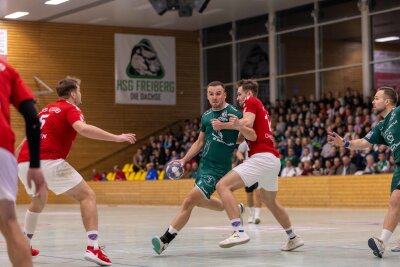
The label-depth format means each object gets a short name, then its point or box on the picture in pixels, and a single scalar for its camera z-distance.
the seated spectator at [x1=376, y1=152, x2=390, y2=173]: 22.97
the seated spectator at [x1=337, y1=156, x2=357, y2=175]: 24.39
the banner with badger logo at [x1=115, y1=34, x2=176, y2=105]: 37.00
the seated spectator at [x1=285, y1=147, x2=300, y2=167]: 26.95
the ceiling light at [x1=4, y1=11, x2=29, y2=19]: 33.38
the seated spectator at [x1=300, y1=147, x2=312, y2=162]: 26.52
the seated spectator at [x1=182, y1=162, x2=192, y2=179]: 30.94
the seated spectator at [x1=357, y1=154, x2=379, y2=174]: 23.27
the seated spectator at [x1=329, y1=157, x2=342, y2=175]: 24.89
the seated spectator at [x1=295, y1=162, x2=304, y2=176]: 26.09
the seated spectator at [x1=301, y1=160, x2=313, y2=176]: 25.77
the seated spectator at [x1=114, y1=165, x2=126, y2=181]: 34.36
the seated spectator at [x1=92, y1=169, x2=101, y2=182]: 34.93
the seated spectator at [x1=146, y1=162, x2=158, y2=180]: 32.06
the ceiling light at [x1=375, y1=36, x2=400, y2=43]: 29.52
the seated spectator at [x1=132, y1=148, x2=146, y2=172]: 34.50
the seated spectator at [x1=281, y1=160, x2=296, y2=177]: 26.25
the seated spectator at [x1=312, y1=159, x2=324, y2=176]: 25.50
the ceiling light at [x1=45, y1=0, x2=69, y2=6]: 31.14
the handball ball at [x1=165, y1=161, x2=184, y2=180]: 10.40
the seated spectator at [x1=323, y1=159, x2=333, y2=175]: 25.09
